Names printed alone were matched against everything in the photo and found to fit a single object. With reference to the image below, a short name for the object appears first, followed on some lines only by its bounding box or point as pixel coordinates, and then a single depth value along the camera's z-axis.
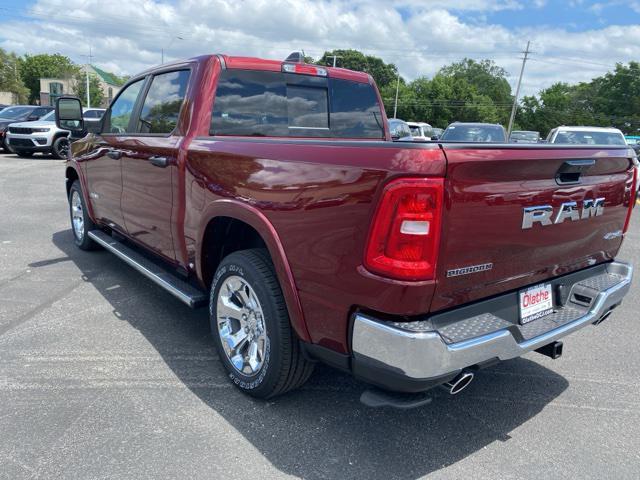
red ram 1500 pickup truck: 2.10
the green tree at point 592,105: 68.38
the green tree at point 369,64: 97.09
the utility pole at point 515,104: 58.70
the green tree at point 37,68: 84.06
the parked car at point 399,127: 17.44
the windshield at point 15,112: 17.92
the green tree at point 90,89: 74.81
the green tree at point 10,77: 65.75
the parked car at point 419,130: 22.76
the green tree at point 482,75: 104.31
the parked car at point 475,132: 13.12
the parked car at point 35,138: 16.23
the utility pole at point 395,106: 71.14
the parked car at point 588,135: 11.66
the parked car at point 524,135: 27.55
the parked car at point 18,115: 17.36
